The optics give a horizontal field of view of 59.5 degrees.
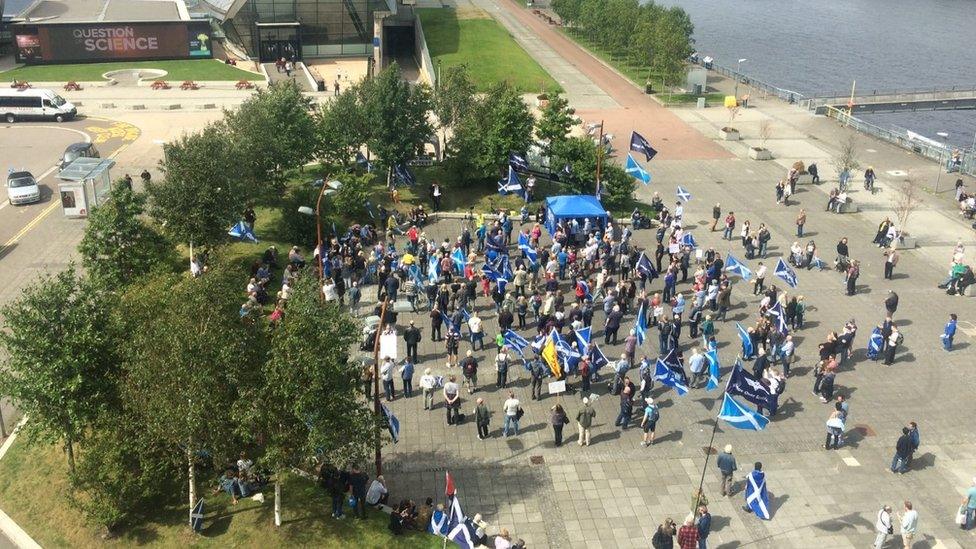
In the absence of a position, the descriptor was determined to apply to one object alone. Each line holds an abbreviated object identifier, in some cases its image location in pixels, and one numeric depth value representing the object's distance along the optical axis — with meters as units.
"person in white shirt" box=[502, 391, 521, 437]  21.88
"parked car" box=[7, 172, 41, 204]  39.34
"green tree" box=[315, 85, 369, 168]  39.78
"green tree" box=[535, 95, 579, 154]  41.53
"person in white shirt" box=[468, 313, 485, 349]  26.09
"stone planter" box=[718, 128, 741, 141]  52.69
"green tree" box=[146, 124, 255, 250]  29.48
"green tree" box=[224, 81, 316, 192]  35.81
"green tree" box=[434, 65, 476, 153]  43.72
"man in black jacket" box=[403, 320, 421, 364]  25.16
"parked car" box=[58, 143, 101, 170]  43.41
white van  53.34
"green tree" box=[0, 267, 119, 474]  18.59
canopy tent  35.31
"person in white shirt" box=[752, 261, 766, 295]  30.81
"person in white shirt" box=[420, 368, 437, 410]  23.17
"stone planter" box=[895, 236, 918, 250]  36.28
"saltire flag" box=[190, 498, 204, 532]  19.19
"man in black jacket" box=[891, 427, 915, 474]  20.88
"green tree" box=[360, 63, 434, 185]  39.56
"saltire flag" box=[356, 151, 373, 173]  42.09
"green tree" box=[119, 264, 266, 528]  17.16
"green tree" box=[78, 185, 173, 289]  27.09
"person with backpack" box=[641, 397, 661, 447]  21.70
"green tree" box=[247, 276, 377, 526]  17.23
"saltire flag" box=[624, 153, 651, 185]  37.34
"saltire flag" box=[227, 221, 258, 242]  31.70
